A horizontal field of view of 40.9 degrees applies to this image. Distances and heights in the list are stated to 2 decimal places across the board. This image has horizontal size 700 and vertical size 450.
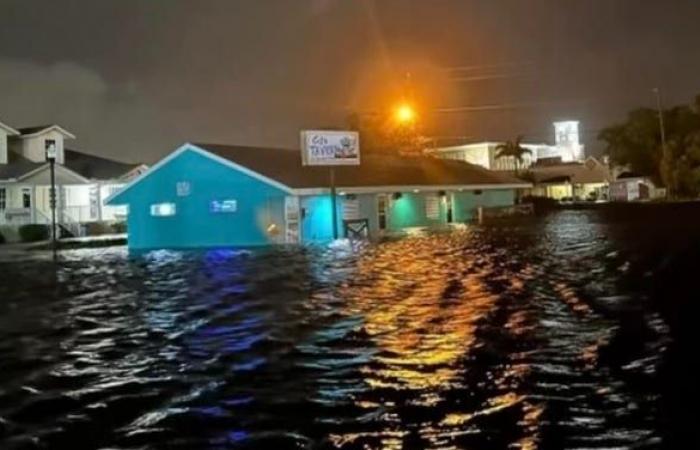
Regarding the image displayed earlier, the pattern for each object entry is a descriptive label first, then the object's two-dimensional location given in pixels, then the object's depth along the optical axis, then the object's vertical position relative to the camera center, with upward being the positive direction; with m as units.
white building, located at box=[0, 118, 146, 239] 55.88 +2.98
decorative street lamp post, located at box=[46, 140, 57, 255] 47.25 +2.58
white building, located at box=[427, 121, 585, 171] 114.19 +7.84
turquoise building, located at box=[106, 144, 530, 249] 44.12 +1.03
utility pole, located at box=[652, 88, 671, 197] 77.56 +5.03
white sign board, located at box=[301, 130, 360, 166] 48.97 +3.72
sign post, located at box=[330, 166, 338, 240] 45.05 +0.48
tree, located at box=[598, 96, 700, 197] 75.44 +5.18
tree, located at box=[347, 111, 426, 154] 87.69 +8.01
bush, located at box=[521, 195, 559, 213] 68.66 +0.38
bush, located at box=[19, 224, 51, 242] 54.12 -0.12
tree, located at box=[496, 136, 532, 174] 104.38 +6.64
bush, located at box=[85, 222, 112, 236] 58.89 -0.03
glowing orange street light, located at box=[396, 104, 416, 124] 89.81 +9.67
